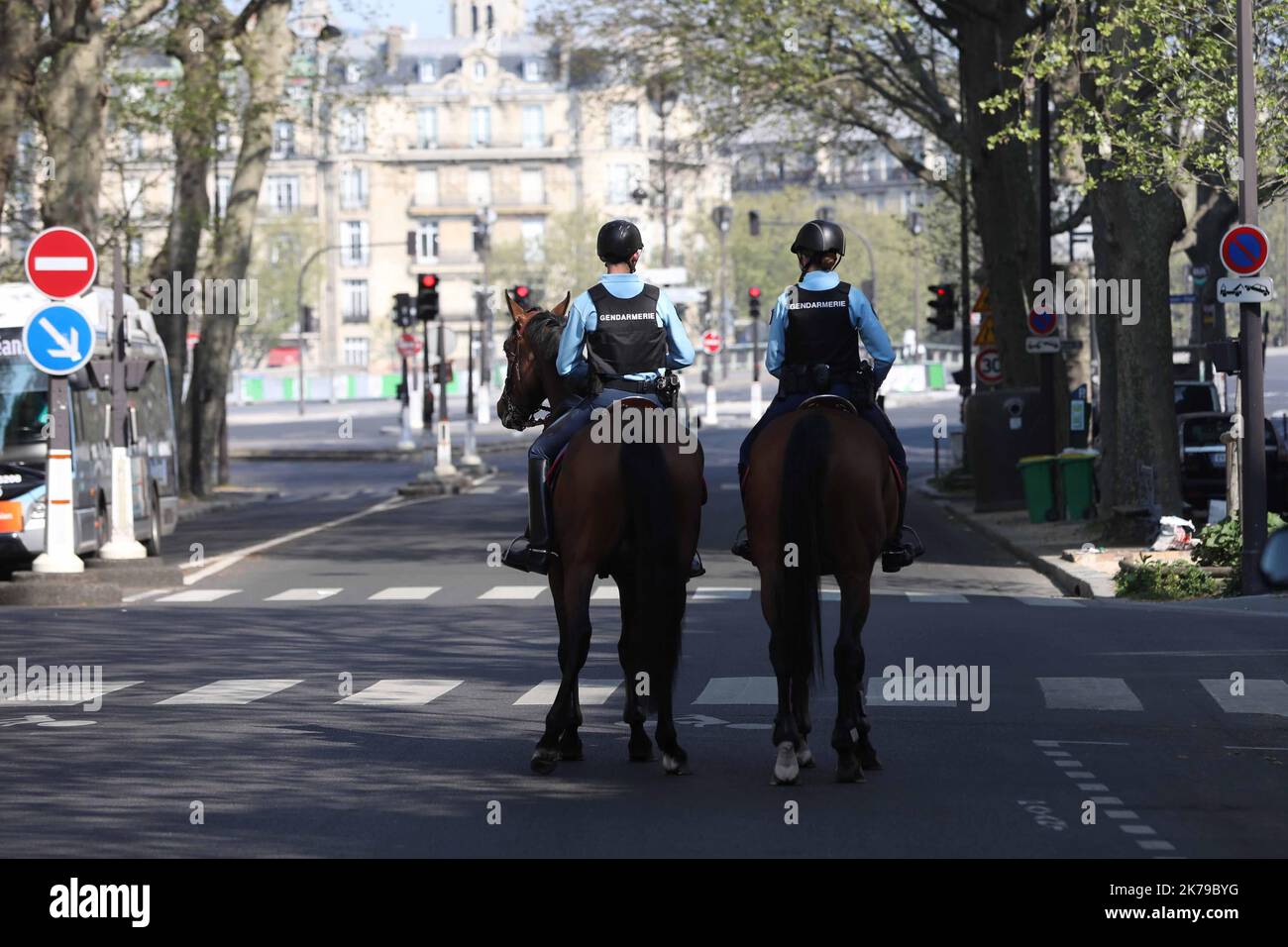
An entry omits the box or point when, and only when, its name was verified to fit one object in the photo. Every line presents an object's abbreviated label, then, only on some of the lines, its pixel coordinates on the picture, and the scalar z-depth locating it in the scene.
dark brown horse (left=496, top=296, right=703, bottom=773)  10.36
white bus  24.98
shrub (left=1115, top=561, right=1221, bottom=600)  21.64
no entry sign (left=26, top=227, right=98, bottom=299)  22.48
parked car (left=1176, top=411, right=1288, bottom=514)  32.25
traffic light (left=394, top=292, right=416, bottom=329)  62.36
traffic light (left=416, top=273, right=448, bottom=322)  47.91
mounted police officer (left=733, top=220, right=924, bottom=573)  10.70
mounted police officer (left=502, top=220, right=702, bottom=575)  10.70
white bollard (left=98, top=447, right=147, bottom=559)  25.61
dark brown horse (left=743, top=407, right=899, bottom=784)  10.22
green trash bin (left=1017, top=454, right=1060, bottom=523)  32.31
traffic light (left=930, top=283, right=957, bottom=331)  50.22
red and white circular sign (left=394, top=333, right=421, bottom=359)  67.50
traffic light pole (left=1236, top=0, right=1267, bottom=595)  21.14
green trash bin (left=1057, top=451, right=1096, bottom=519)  31.91
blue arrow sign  22.61
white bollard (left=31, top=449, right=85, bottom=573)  22.98
